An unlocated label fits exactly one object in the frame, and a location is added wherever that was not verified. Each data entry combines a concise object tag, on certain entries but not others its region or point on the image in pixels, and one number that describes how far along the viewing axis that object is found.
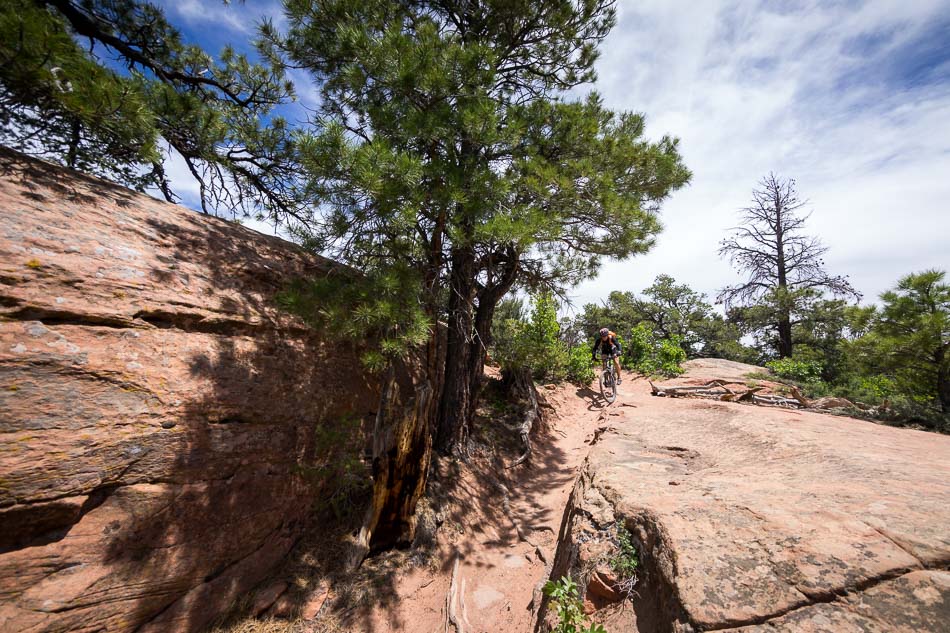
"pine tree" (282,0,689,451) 3.60
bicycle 9.17
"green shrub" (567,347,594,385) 11.05
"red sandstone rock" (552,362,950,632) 1.65
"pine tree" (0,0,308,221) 2.74
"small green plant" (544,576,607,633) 2.21
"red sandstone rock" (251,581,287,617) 3.21
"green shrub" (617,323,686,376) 13.08
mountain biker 8.88
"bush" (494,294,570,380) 8.14
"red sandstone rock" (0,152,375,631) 2.50
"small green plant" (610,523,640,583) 2.52
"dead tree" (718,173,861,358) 14.25
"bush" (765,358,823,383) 12.45
